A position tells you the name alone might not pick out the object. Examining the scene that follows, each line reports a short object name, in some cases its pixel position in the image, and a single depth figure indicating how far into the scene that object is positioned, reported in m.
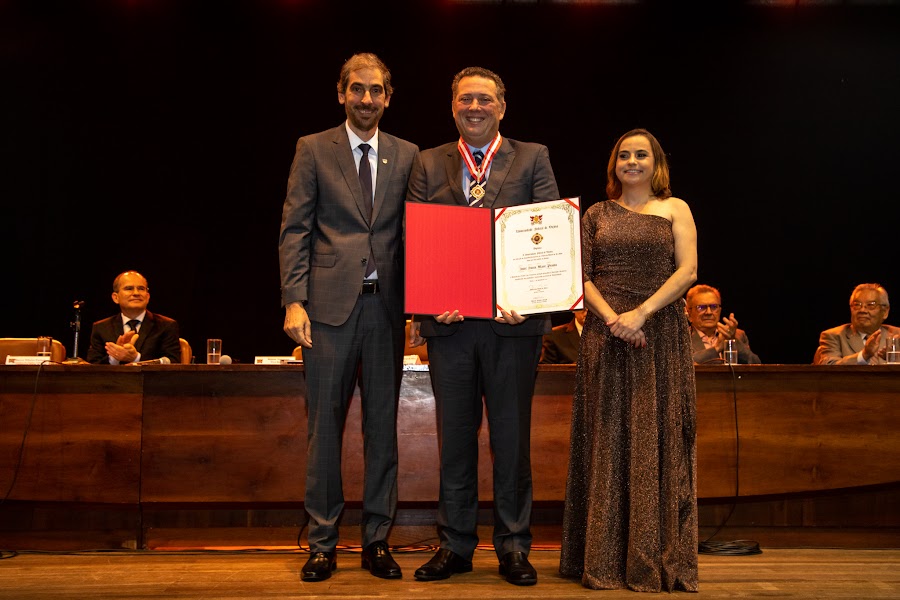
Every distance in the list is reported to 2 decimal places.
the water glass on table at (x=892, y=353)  4.25
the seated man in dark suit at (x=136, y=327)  4.94
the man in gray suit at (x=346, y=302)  2.85
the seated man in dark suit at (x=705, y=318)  4.73
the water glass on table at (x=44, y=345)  4.15
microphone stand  4.36
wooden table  3.68
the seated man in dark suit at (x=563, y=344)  4.69
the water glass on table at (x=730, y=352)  4.07
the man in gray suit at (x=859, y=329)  5.09
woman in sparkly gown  2.70
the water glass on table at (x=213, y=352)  4.11
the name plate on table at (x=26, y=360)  3.87
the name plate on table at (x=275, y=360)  4.12
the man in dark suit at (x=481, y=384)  2.82
